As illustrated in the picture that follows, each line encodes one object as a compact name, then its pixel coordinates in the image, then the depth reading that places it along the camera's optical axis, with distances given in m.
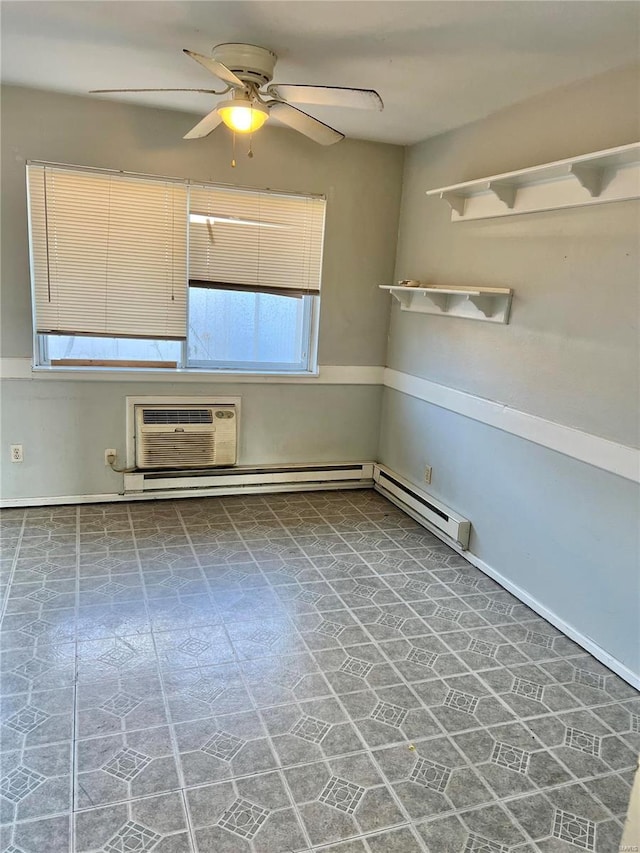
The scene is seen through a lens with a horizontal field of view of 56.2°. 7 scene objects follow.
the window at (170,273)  3.57
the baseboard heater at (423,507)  3.47
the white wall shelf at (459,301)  3.09
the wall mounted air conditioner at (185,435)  3.92
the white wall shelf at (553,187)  2.33
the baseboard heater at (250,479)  3.97
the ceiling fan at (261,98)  2.24
